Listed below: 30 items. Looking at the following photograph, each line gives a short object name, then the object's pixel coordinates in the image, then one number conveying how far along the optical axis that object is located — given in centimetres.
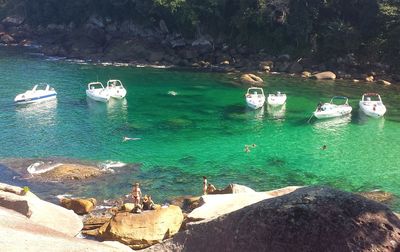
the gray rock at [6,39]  10550
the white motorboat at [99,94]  5603
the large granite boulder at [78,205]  2642
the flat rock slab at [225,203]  1759
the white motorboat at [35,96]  5363
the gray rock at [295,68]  7350
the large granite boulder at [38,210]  2012
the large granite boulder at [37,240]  1373
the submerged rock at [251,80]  6588
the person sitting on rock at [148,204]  2433
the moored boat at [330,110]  4834
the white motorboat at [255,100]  5233
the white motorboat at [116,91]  5762
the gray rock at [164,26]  8812
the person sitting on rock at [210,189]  2832
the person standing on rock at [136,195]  2514
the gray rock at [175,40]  8588
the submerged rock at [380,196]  2916
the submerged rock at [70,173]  3219
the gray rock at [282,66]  7441
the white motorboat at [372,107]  4919
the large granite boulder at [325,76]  6856
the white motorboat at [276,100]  5384
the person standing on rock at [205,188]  2869
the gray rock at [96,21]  9588
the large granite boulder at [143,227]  2055
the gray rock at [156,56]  8312
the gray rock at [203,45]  8356
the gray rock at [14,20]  11491
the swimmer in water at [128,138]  4130
